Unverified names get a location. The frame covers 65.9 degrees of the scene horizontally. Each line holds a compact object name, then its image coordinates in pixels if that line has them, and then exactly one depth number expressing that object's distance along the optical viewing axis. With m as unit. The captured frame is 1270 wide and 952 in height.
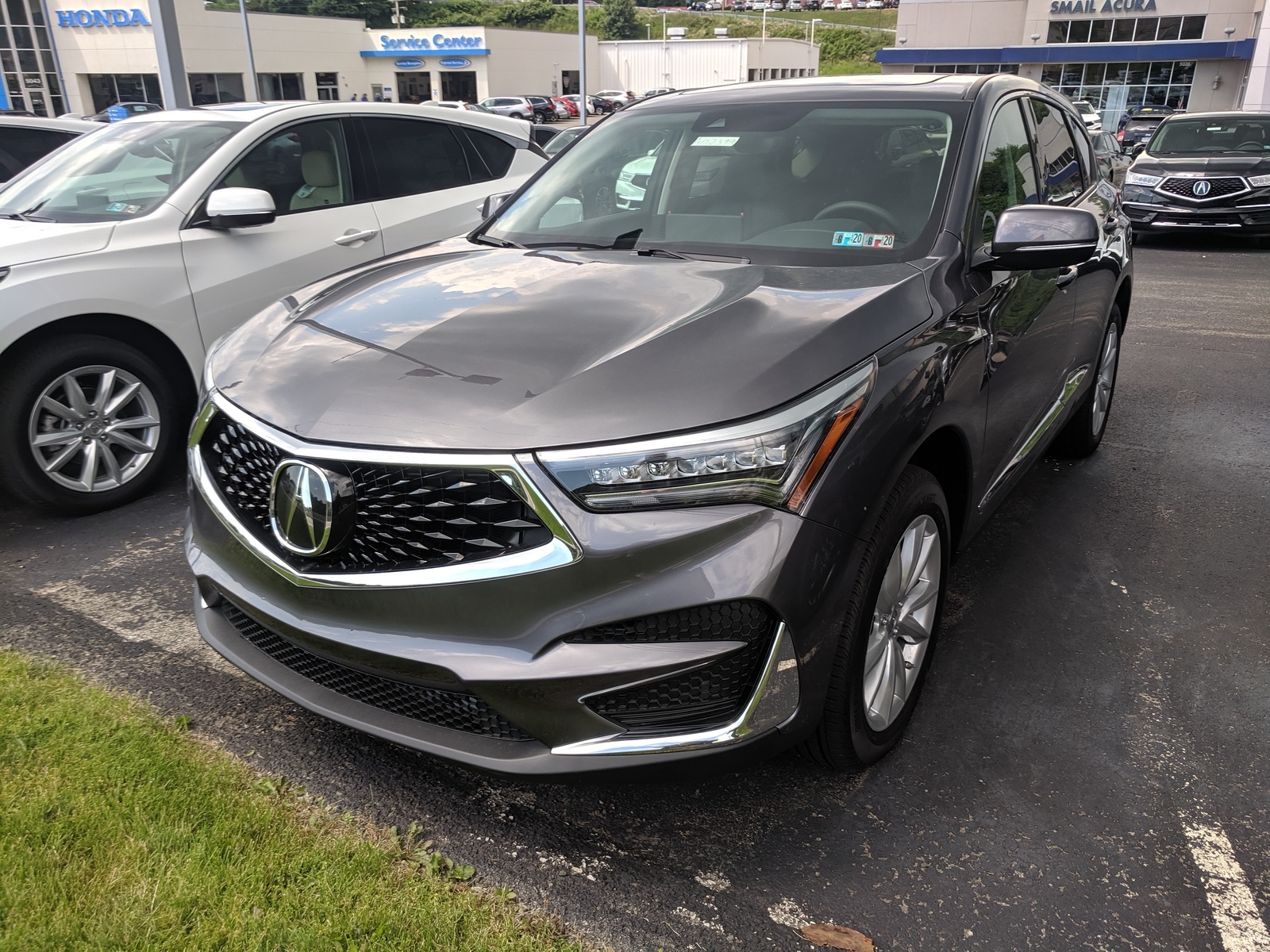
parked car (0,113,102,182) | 6.67
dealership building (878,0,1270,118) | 41.78
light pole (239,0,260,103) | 38.81
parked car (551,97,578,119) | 54.72
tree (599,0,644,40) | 104.38
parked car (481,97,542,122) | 46.98
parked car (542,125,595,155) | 12.48
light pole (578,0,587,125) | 28.36
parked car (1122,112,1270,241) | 11.83
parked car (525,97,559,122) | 50.97
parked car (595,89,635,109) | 57.94
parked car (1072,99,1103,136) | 25.62
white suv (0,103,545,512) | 4.07
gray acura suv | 1.96
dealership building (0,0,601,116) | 52.91
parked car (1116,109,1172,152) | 28.33
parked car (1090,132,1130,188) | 12.42
